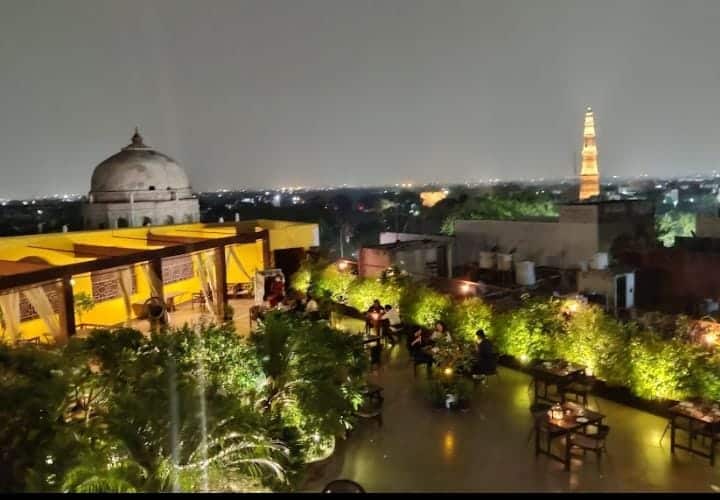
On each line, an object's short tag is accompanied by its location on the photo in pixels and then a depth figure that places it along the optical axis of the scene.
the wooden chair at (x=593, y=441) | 7.12
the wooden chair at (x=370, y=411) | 8.51
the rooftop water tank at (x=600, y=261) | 18.52
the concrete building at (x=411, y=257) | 19.56
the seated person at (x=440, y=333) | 10.40
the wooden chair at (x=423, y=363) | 10.54
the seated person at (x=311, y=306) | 12.65
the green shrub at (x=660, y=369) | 8.30
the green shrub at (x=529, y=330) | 10.25
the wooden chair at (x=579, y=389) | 8.63
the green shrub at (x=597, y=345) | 9.05
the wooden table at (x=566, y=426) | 7.09
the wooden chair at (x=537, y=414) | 7.38
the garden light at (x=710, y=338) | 9.61
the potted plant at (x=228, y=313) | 13.62
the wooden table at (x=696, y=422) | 7.09
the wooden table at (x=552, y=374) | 8.69
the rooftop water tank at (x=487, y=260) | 22.48
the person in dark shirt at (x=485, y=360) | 9.73
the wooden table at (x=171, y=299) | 15.54
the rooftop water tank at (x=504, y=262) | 21.76
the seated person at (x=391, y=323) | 12.47
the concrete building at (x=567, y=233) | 22.67
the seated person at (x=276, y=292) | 14.16
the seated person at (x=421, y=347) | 10.55
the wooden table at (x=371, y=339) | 10.97
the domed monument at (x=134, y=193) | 27.55
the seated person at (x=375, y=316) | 12.46
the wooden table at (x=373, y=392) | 8.83
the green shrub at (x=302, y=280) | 16.17
